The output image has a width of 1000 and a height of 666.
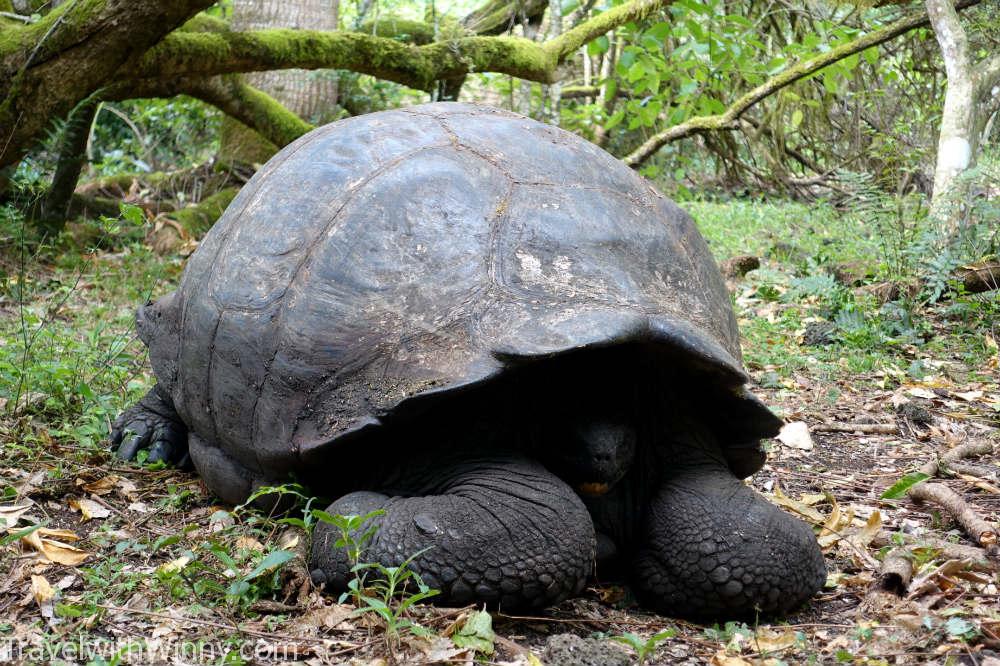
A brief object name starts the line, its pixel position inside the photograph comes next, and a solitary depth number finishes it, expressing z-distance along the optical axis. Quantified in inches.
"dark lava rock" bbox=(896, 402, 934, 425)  177.8
